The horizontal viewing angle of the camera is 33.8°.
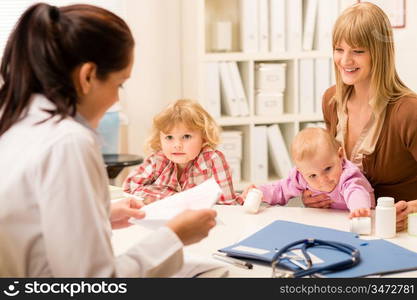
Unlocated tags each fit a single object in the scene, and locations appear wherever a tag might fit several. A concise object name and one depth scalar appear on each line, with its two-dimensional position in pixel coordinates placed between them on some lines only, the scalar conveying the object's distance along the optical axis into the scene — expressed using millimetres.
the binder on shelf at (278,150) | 4301
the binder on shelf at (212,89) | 4082
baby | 2039
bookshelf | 4117
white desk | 1715
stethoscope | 1490
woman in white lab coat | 1121
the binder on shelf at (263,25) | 4102
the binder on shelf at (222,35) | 4164
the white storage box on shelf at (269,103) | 4242
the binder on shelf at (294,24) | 4164
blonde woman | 2172
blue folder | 1551
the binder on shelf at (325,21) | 4234
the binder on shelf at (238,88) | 4137
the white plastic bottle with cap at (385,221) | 1816
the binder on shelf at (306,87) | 4281
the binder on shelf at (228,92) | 4121
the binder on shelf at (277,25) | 4129
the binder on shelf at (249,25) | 4086
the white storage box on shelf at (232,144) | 4219
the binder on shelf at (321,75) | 4293
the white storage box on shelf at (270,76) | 4211
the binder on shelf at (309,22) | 4219
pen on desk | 1600
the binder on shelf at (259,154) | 4273
